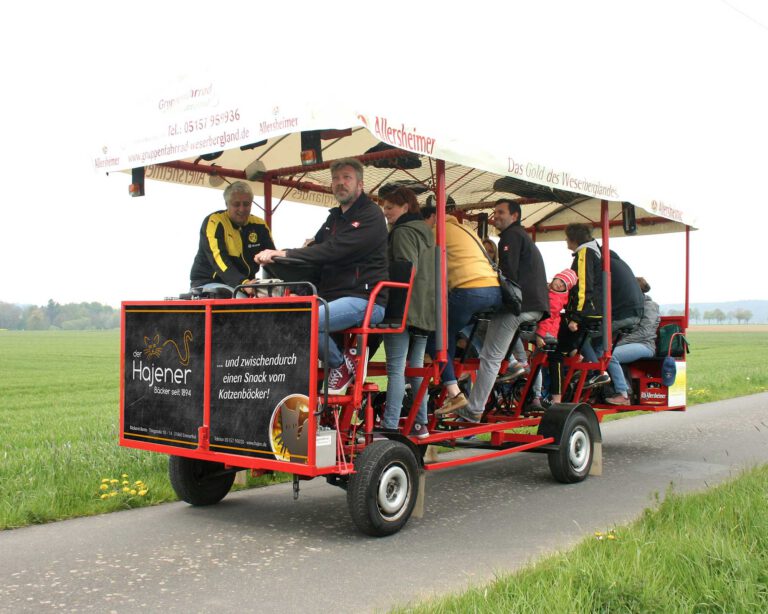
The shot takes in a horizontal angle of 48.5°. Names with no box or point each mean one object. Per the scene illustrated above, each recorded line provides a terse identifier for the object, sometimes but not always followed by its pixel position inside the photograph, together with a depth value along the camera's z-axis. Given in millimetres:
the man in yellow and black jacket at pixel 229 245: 7031
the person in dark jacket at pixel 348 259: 5809
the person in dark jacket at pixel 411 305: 6375
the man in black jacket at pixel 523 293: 7500
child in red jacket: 8430
